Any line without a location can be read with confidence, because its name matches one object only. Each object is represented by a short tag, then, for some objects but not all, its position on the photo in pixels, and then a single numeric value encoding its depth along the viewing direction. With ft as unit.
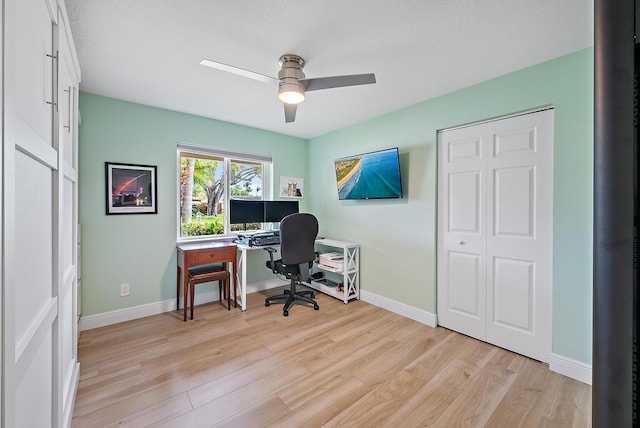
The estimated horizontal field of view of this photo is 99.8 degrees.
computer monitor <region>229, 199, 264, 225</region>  11.25
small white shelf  11.13
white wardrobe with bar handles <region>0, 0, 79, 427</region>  2.20
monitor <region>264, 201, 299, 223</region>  12.01
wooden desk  9.37
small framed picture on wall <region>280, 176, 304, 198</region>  13.37
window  10.90
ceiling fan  5.92
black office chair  9.76
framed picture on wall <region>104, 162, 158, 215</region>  9.03
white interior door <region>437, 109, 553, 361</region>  6.91
